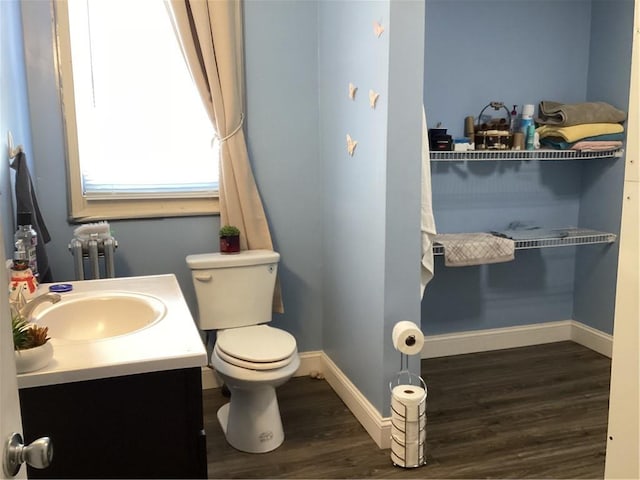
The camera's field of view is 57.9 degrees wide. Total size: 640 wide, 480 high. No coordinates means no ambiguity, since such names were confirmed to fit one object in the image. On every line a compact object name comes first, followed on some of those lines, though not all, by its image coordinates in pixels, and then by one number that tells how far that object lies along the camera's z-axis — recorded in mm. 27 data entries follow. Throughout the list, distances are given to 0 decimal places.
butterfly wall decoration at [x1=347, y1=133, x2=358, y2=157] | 2705
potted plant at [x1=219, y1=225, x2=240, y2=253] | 2914
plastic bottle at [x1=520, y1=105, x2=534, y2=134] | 3412
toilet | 2459
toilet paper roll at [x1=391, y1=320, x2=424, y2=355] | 2414
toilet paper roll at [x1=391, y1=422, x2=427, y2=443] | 2398
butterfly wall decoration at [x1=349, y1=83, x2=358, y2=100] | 2667
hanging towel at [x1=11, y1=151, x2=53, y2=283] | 2307
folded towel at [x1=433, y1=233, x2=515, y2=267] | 3148
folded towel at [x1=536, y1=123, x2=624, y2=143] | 3348
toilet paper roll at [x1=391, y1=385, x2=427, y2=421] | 2383
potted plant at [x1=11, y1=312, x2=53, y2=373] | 1342
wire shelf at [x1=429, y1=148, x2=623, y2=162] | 3193
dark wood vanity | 1405
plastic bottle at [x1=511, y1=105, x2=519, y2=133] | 3502
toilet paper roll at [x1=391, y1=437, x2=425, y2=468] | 2404
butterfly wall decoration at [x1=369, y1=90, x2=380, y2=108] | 2435
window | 2750
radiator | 2596
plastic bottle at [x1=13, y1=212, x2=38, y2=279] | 2143
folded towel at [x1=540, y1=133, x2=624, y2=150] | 3411
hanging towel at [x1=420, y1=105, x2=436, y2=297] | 2504
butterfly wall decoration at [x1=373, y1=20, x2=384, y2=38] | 2348
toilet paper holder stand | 2410
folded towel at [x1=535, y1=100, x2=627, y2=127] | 3354
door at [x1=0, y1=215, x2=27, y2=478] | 830
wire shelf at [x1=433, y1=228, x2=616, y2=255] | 3330
